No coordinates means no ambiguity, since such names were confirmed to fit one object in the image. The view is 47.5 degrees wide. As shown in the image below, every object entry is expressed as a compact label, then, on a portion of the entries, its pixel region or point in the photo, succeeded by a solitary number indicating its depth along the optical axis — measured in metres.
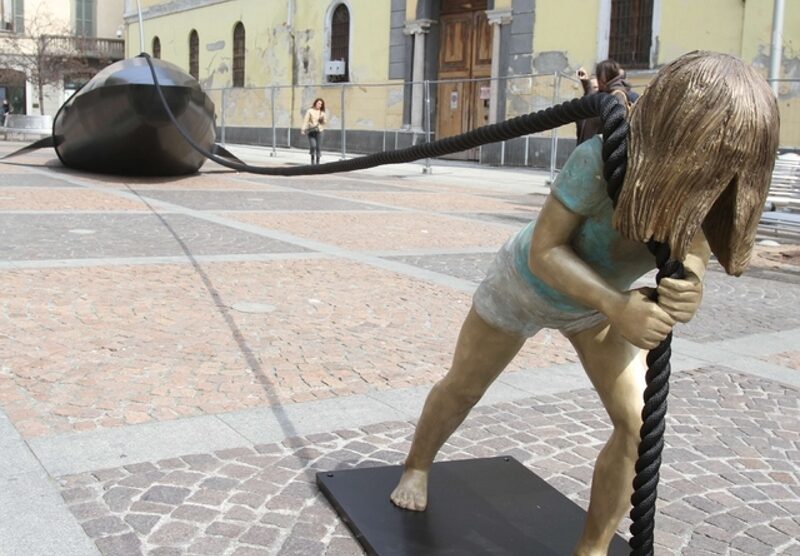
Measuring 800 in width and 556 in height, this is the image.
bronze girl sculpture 1.78
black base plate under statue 2.60
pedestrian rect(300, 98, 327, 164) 18.70
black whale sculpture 12.82
